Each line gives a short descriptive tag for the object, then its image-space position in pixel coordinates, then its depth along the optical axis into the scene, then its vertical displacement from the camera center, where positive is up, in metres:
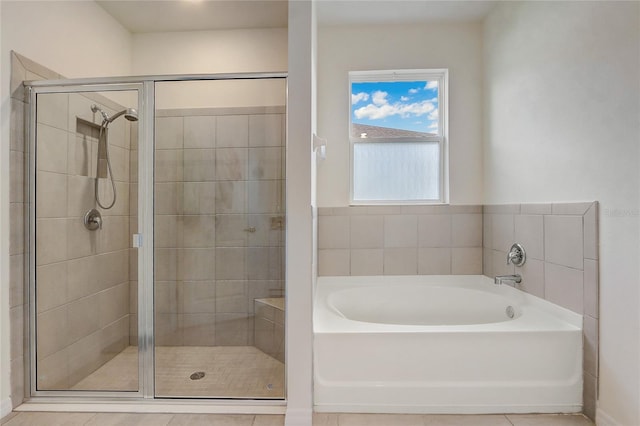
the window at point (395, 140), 2.77 +0.59
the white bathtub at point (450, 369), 1.72 -0.82
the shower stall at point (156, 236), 1.85 -0.15
